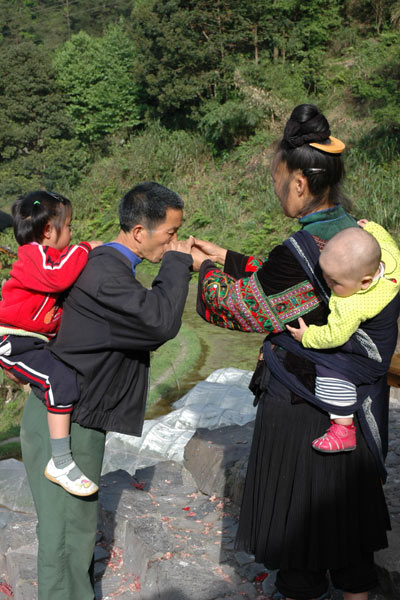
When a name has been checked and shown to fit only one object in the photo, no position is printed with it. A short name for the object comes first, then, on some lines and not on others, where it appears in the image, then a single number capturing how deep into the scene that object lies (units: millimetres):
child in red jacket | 2125
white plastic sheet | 4617
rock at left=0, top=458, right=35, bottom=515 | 3686
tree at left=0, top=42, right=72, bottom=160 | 20250
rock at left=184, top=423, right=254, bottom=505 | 3434
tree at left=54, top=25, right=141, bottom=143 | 21984
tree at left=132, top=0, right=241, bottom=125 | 17875
